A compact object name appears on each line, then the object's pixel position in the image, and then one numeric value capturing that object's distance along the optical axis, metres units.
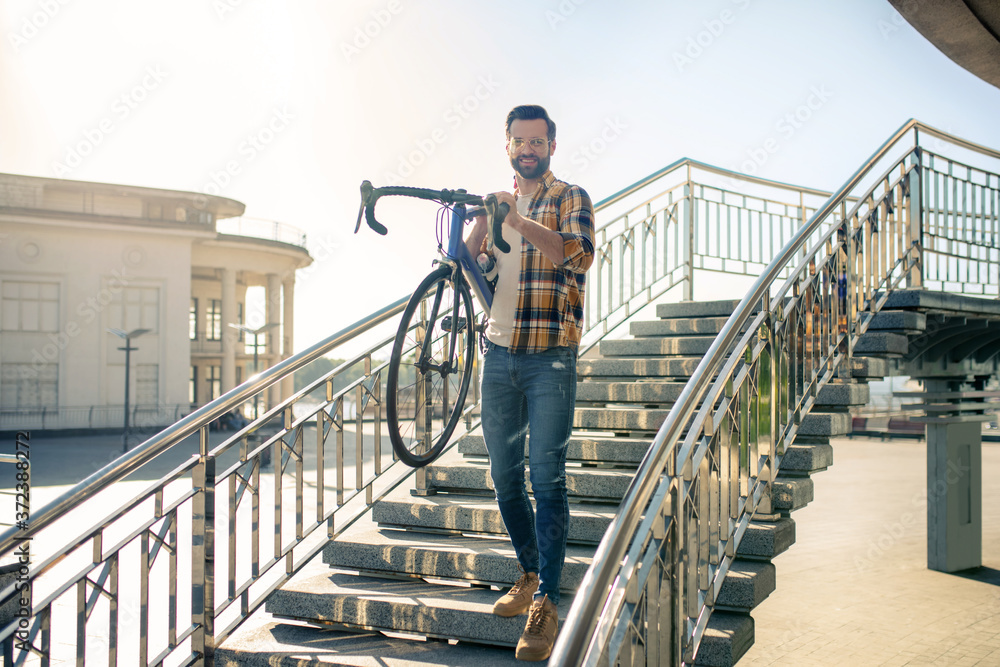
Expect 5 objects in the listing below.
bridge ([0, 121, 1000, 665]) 2.72
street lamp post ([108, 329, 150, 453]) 21.69
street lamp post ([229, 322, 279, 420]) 28.49
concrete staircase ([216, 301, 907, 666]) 3.17
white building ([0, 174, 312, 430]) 30.08
